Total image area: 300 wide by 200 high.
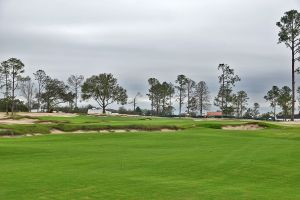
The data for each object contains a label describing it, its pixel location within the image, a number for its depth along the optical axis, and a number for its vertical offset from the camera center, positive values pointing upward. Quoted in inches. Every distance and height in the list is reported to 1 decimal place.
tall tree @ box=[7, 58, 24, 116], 4742.4 +502.2
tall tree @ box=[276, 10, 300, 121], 3366.1 +643.5
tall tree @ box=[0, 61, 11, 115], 4734.3 +414.6
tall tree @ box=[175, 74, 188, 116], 6451.8 +438.1
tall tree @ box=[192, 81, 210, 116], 6614.2 +288.7
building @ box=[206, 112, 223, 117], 5891.2 +27.7
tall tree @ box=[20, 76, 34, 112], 6681.6 +304.6
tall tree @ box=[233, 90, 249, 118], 6360.2 +222.3
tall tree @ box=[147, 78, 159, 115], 6904.5 +423.3
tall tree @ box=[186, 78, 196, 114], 6515.8 +411.7
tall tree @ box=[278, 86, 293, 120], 5664.4 +197.1
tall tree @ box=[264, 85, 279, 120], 6013.8 +270.8
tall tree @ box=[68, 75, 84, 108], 6752.0 +493.7
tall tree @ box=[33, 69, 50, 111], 6488.2 +520.8
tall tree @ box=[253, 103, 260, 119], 7459.6 +138.9
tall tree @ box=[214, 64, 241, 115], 5216.5 +281.9
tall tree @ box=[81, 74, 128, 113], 6082.7 +333.6
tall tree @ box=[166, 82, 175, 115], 6879.9 +298.2
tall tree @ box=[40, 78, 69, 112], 6437.0 +304.1
